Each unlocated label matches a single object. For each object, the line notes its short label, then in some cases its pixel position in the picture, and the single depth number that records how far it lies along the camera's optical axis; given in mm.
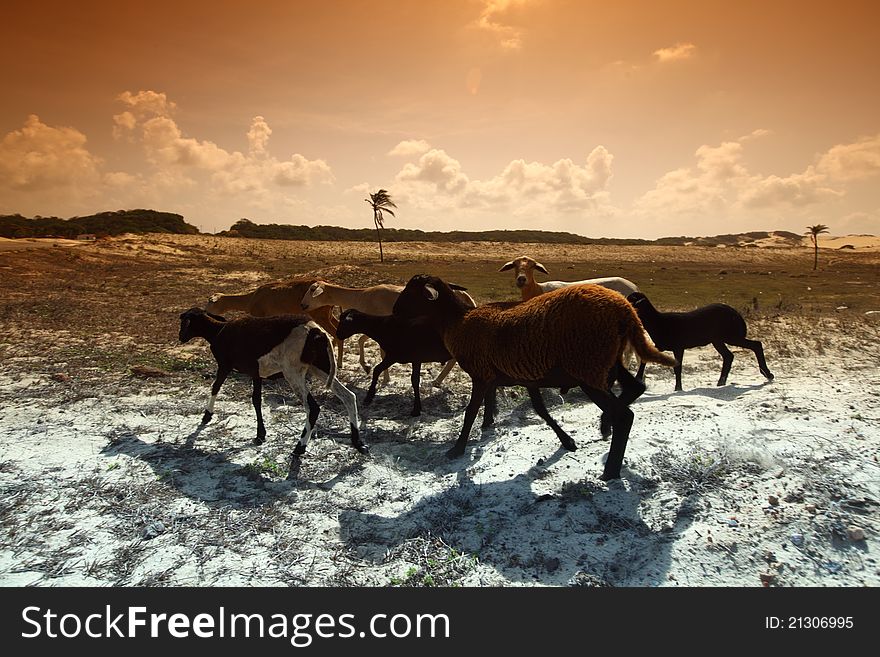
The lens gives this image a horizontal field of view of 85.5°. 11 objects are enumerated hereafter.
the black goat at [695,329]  8891
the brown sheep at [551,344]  5305
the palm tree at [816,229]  56750
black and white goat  7164
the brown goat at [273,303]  11617
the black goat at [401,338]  8789
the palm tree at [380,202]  55188
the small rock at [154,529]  4946
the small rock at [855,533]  3961
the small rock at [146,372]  9891
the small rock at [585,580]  4086
